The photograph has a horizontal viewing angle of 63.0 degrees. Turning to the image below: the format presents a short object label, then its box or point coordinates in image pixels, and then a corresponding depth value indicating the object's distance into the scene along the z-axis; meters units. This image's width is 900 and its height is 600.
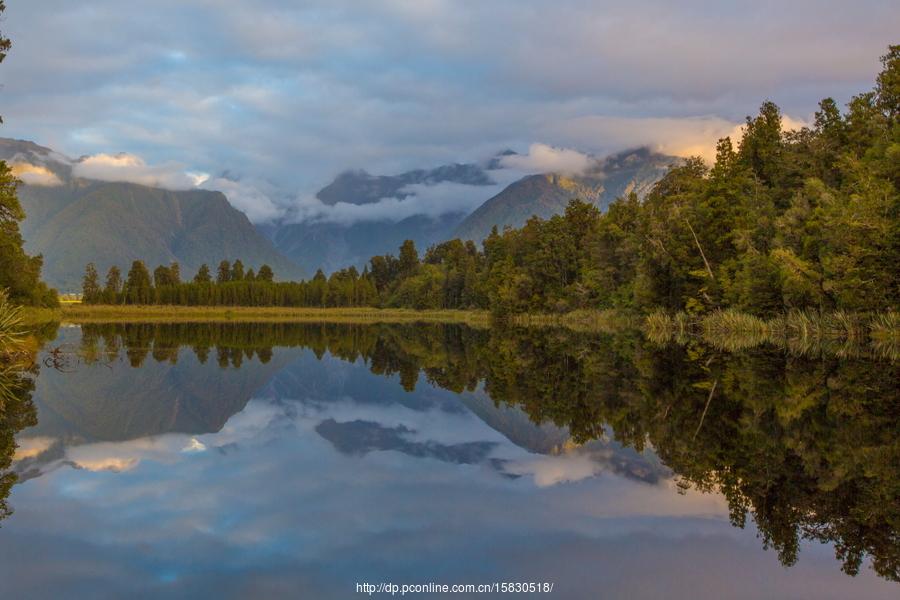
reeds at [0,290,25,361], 29.62
